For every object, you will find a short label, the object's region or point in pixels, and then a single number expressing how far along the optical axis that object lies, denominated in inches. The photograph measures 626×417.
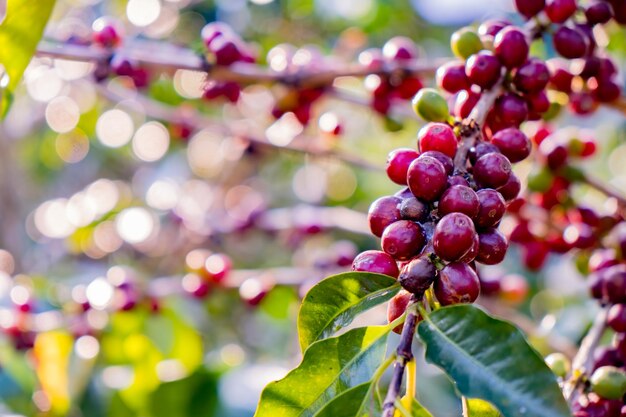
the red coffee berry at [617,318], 22.8
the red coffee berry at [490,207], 18.9
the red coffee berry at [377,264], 19.0
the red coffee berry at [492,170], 19.3
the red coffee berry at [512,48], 21.5
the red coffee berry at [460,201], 18.6
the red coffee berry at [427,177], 18.8
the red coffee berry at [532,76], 21.6
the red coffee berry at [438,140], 19.8
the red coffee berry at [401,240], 18.6
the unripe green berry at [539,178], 27.2
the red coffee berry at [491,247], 19.0
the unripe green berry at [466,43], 22.2
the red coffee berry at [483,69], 21.3
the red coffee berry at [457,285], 18.3
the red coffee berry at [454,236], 18.1
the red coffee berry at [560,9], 23.0
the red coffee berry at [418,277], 18.3
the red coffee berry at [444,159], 19.2
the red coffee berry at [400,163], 19.8
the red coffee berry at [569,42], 23.0
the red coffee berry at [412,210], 19.0
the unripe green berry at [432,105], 20.8
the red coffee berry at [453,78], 22.1
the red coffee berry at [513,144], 20.6
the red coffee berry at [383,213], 19.2
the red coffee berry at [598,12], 24.0
